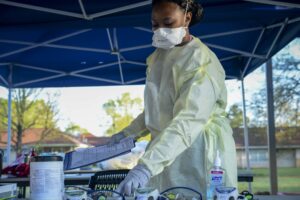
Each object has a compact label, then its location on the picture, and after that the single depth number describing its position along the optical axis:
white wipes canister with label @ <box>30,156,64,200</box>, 1.07
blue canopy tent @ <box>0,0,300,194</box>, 3.28
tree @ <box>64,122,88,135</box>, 17.23
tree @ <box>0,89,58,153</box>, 13.91
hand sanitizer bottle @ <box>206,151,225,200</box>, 1.29
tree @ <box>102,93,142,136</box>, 15.44
